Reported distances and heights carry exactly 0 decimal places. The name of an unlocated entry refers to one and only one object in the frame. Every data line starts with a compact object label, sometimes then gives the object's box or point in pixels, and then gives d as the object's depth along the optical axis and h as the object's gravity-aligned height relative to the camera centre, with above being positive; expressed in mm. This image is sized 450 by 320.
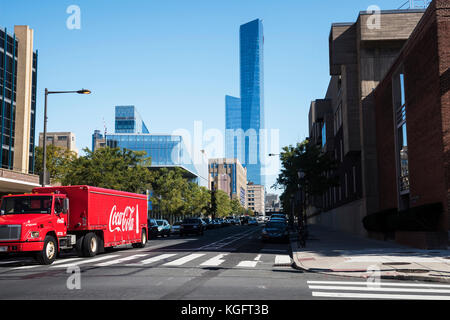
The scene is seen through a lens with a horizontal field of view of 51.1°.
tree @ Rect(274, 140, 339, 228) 41438 +3127
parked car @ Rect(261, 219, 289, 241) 31094 -1983
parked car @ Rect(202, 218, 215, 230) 71531 -3285
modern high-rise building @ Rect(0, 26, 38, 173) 54875 +12829
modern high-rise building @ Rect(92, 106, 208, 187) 102500 +12887
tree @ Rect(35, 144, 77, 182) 68731 +6752
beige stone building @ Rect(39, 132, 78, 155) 159375 +22725
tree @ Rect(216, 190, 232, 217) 122631 -146
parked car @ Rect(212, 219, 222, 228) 77950 -3336
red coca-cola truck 16781 -660
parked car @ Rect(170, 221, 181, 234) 53812 -2894
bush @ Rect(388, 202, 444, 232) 20906 -708
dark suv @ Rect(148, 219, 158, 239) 40228 -2132
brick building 20734 +4316
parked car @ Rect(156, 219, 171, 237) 43744 -2256
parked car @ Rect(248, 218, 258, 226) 91025 -3644
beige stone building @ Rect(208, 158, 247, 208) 187150 +9983
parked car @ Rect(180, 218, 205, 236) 46781 -2413
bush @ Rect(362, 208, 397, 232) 28109 -1150
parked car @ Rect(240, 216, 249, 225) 103188 -3691
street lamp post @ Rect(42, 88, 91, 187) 24895 +4582
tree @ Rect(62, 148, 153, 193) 45344 +3258
